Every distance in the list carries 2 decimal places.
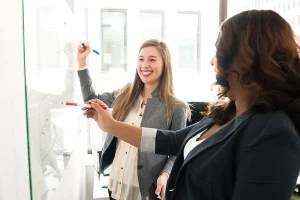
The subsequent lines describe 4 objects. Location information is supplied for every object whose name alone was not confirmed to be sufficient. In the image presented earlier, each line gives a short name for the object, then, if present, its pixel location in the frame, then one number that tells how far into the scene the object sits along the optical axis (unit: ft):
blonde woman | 4.68
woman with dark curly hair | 1.85
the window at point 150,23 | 8.97
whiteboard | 1.85
